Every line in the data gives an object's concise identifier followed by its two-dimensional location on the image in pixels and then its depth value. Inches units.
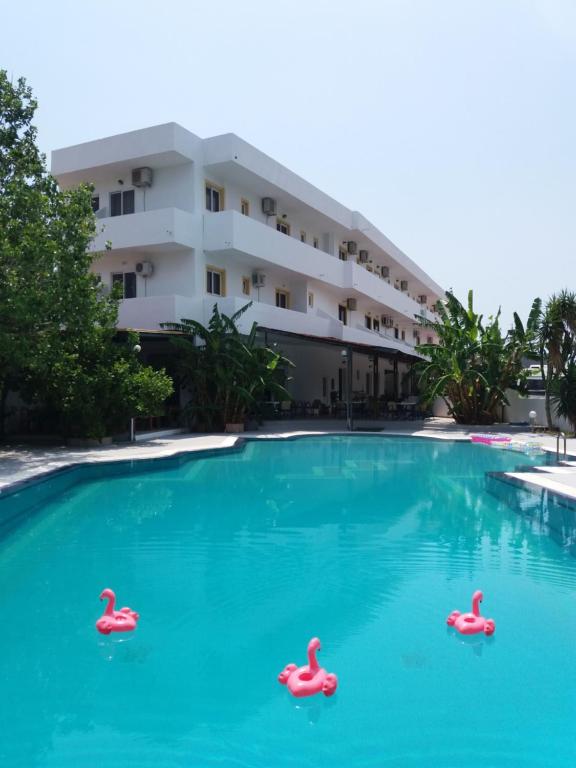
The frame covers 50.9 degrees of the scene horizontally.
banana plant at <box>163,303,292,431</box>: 757.9
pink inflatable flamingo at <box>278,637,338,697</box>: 155.9
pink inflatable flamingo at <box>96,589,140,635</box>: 193.5
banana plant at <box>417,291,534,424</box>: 884.6
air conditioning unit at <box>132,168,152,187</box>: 818.8
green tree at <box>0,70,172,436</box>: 484.7
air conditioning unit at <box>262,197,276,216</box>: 935.7
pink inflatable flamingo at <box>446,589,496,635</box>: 193.8
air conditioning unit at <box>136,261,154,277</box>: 820.0
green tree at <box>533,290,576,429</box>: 832.9
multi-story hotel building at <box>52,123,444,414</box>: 788.6
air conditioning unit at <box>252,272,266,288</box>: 914.1
